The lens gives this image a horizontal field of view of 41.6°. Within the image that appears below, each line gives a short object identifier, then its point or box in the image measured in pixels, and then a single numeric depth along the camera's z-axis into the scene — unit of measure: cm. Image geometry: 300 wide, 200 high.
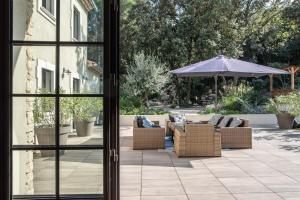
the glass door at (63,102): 287
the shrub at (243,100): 1515
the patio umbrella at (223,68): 1073
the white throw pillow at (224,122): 902
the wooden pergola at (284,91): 1688
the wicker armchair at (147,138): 852
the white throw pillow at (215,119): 955
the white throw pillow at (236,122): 882
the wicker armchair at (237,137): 870
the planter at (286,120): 1248
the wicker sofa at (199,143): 760
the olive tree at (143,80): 1645
